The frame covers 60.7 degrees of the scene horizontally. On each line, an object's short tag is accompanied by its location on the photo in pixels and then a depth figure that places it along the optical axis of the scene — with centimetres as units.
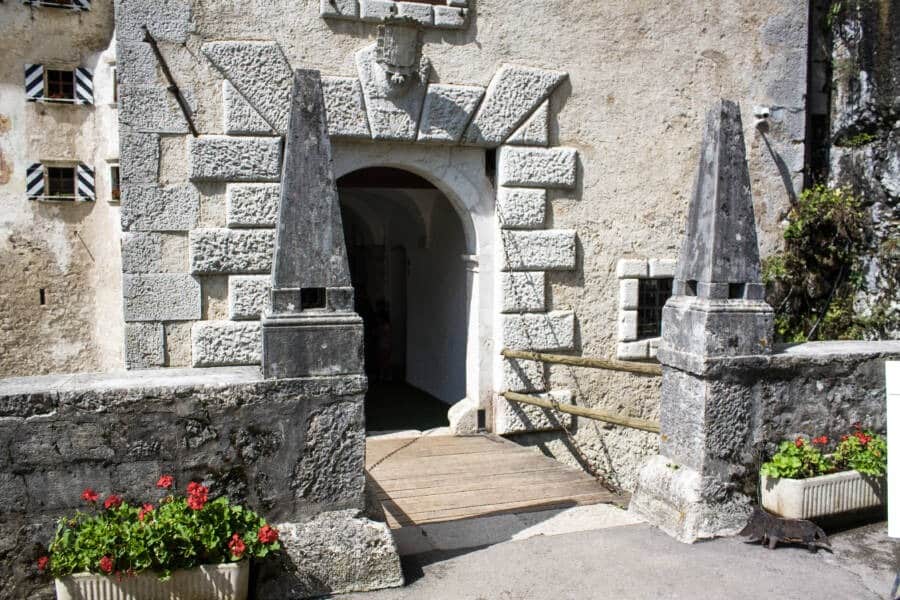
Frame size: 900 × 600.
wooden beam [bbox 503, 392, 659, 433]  542
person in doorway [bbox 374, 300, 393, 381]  1189
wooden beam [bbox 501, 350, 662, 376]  546
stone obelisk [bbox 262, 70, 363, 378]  397
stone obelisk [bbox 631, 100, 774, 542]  470
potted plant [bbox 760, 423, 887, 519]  474
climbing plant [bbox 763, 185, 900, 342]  854
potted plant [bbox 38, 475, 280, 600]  344
